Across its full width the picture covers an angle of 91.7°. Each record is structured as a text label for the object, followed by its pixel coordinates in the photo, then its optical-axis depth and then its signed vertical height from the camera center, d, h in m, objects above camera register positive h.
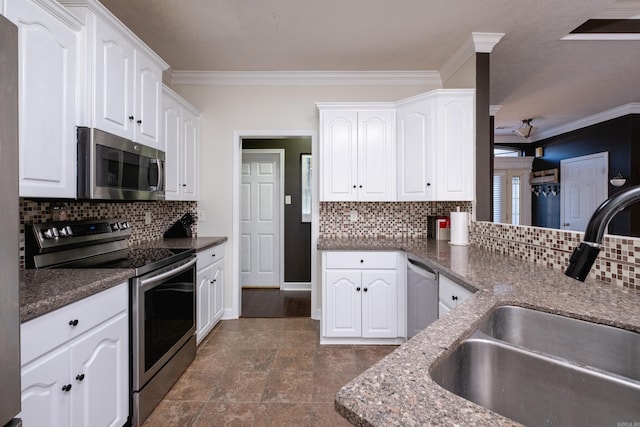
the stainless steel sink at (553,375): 0.67 -0.40
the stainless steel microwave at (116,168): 1.60 +0.27
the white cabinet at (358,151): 2.92 +0.59
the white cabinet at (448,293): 1.61 -0.45
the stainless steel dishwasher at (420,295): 2.08 -0.59
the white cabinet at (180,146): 2.67 +0.63
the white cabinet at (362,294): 2.64 -0.68
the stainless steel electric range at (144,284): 1.63 -0.43
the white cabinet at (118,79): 1.64 +0.82
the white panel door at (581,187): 5.00 +0.47
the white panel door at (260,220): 4.62 -0.10
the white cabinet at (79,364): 1.06 -0.61
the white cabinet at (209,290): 2.63 -0.71
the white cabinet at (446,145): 2.68 +0.60
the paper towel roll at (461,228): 2.62 -0.12
